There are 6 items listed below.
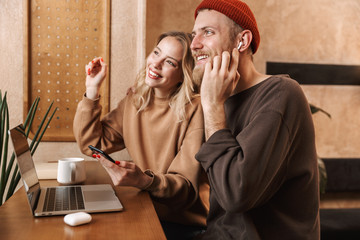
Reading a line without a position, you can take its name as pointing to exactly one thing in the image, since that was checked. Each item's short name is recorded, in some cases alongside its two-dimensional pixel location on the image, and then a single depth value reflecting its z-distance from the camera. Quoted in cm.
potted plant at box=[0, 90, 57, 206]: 179
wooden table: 87
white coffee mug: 136
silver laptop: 104
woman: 150
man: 99
